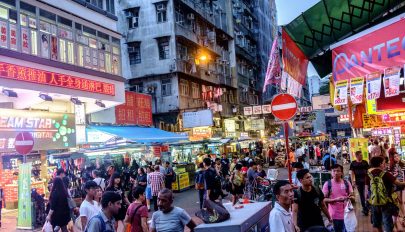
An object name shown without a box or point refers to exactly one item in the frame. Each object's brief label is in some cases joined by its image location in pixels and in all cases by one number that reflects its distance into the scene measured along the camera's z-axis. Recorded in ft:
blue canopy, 68.85
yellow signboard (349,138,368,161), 53.57
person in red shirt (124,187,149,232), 22.16
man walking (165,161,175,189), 60.44
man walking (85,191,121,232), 16.44
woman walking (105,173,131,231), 32.04
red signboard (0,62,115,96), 51.80
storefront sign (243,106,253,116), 117.89
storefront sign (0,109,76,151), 55.88
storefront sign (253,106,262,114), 116.78
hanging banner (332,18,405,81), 17.31
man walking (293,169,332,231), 19.43
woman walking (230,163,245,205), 43.75
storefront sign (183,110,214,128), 103.50
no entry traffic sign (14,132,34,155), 38.96
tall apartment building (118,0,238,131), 110.01
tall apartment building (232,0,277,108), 161.99
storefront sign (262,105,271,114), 115.96
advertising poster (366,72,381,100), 19.66
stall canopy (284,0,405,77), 18.12
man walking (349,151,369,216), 38.58
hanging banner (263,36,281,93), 30.08
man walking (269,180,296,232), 14.93
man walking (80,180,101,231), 22.97
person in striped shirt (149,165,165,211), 50.37
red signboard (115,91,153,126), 83.20
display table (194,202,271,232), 13.85
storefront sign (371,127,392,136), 79.41
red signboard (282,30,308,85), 20.80
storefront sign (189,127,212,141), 110.63
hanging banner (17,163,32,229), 45.16
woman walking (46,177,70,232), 30.68
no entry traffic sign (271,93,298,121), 26.91
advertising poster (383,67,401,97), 18.57
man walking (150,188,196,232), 18.43
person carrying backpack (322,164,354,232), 25.09
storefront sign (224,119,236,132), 138.31
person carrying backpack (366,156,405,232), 25.17
